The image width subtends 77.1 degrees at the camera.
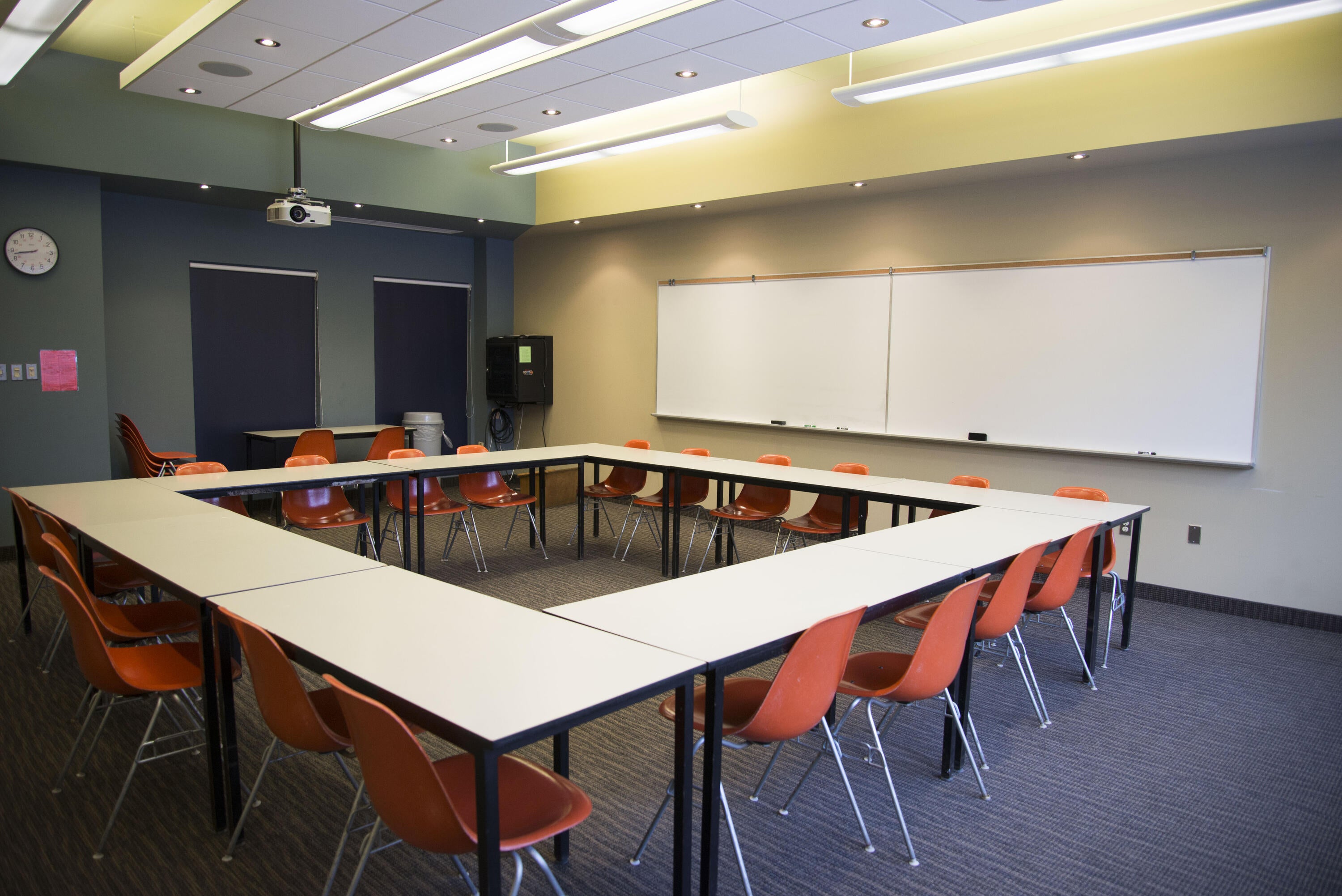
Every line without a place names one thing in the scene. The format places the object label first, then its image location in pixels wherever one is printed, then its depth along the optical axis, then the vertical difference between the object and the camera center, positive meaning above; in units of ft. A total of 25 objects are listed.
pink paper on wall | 20.30 -0.36
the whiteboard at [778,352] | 22.00 +0.56
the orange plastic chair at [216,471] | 17.15 -2.33
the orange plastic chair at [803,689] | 7.30 -2.82
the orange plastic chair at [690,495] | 20.49 -3.09
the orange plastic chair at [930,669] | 8.51 -3.06
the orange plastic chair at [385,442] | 25.58 -2.44
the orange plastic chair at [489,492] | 20.10 -3.08
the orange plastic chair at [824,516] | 18.11 -3.20
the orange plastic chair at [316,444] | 23.91 -2.37
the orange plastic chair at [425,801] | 5.53 -3.09
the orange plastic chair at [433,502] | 19.66 -3.29
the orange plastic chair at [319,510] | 17.88 -3.24
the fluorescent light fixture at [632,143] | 17.80 +5.20
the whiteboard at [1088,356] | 16.75 +0.49
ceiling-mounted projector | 20.70 +3.67
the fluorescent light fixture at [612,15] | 12.46 +5.30
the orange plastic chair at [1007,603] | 10.32 -2.83
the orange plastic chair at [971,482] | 16.96 -2.15
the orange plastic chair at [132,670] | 8.36 -3.38
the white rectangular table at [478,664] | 5.58 -2.37
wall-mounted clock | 19.62 +2.42
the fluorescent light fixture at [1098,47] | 11.73 +5.18
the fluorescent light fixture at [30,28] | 13.06 +5.36
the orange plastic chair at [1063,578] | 11.76 -2.84
